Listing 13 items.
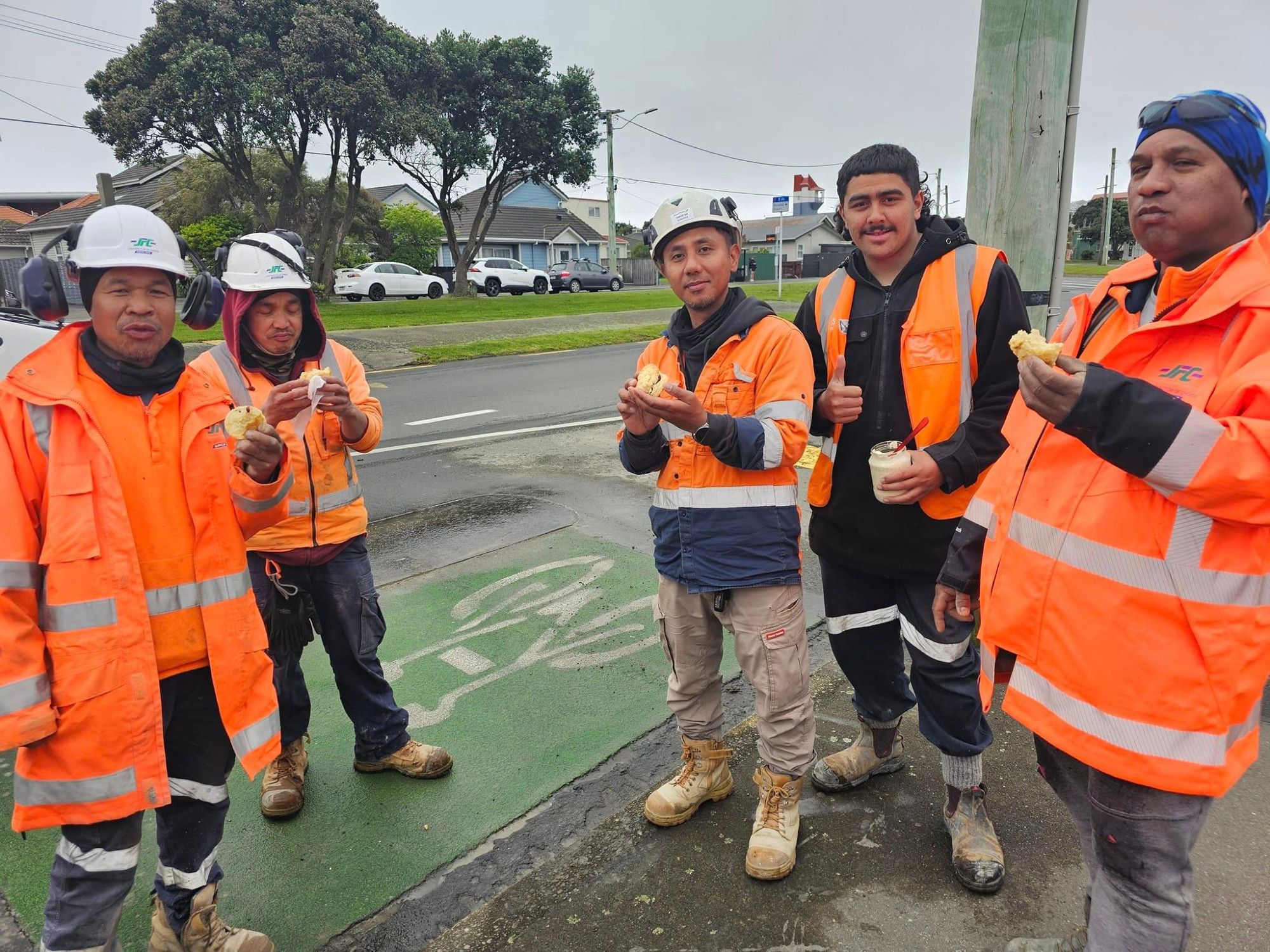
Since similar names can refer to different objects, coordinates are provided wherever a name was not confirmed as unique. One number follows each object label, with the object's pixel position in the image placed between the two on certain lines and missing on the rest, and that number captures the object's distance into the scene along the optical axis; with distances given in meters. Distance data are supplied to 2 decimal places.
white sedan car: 28.69
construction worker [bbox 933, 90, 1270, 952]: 1.51
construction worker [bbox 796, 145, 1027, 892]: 2.48
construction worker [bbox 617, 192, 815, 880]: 2.52
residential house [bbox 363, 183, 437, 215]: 55.93
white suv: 35.22
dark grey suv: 37.94
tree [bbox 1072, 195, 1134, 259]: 61.85
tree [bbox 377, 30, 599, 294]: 27.89
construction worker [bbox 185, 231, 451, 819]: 2.64
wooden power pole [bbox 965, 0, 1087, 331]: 3.73
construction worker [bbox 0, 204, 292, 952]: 1.85
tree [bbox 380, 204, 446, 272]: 39.44
